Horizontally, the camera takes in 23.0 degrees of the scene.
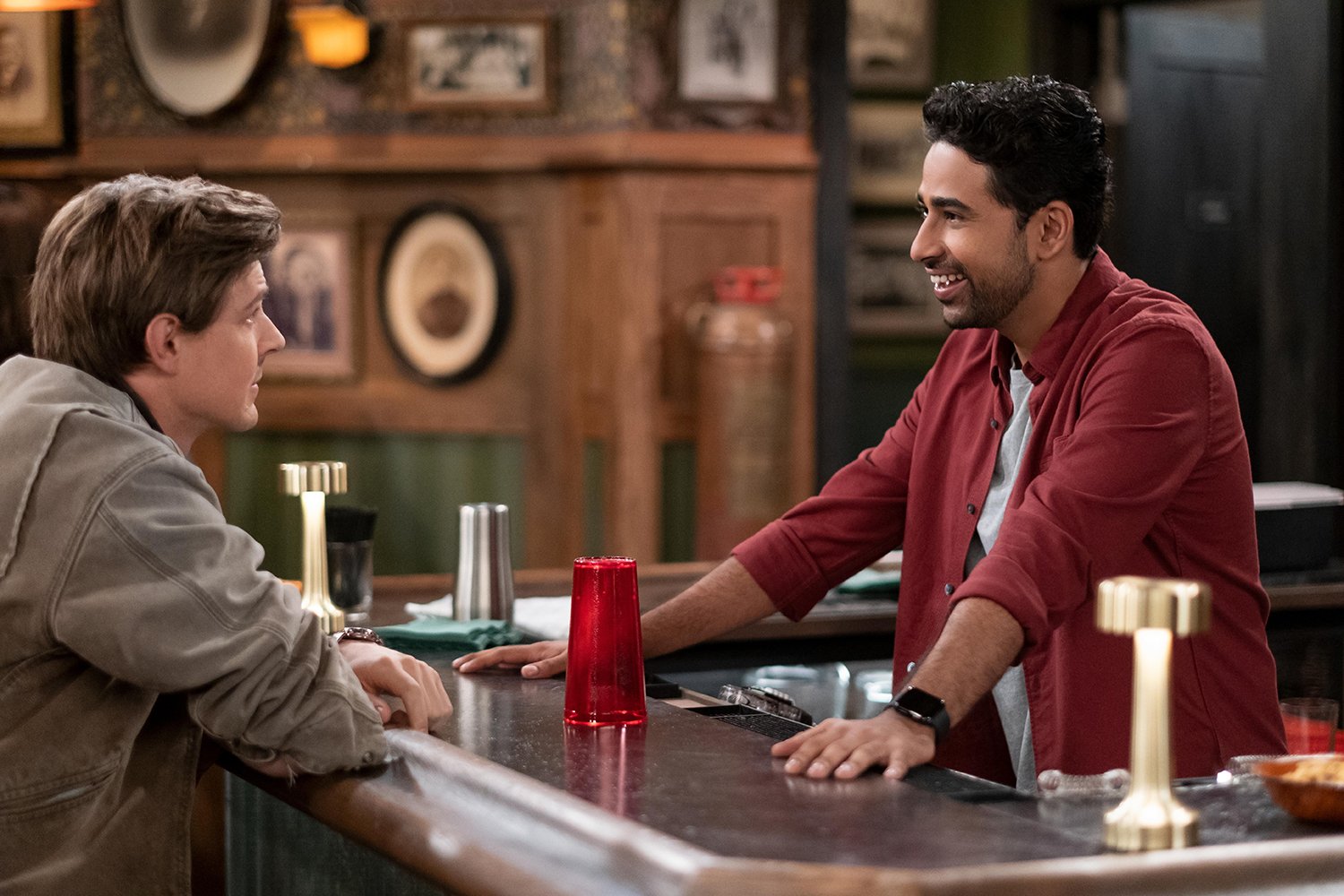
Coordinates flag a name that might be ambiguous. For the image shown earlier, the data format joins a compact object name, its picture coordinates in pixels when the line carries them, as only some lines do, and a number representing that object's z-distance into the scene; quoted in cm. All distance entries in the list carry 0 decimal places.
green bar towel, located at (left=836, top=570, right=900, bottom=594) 609
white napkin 531
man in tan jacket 334
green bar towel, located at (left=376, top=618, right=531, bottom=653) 506
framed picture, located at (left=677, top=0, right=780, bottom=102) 1272
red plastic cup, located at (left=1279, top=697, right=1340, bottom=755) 471
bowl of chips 308
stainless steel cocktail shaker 533
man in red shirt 395
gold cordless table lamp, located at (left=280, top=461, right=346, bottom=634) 511
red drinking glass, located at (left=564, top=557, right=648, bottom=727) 394
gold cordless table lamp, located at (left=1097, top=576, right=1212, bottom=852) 286
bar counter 274
